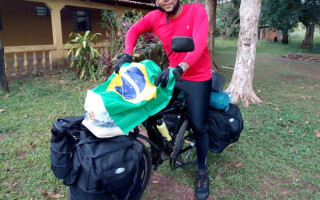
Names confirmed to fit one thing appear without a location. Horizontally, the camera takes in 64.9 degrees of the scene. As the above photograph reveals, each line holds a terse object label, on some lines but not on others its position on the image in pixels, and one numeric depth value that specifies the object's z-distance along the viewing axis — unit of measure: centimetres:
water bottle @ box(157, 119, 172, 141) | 239
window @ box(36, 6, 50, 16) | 1197
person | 228
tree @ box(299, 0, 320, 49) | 1736
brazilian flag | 176
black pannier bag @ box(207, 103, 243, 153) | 284
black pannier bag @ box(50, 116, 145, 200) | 171
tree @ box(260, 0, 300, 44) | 1788
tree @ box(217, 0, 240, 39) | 3146
